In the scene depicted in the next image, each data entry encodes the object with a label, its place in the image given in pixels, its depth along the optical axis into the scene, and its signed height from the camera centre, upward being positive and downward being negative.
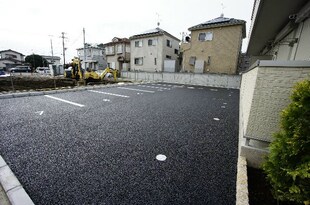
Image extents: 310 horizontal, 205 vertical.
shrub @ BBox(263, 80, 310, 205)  1.34 -0.66
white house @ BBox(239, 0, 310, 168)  1.85 -0.22
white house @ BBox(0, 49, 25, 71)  41.41 +3.19
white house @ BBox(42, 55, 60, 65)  55.59 +3.91
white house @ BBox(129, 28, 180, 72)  19.20 +3.45
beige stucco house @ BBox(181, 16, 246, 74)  14.55 +3.31
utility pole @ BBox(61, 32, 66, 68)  28.23 +5.85
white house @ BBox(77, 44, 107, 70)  30.25 +2.80
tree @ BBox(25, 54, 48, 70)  38.60 +2.03
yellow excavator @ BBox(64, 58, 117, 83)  12.97 -0.21
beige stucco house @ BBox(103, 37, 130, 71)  24.17 +3.28
